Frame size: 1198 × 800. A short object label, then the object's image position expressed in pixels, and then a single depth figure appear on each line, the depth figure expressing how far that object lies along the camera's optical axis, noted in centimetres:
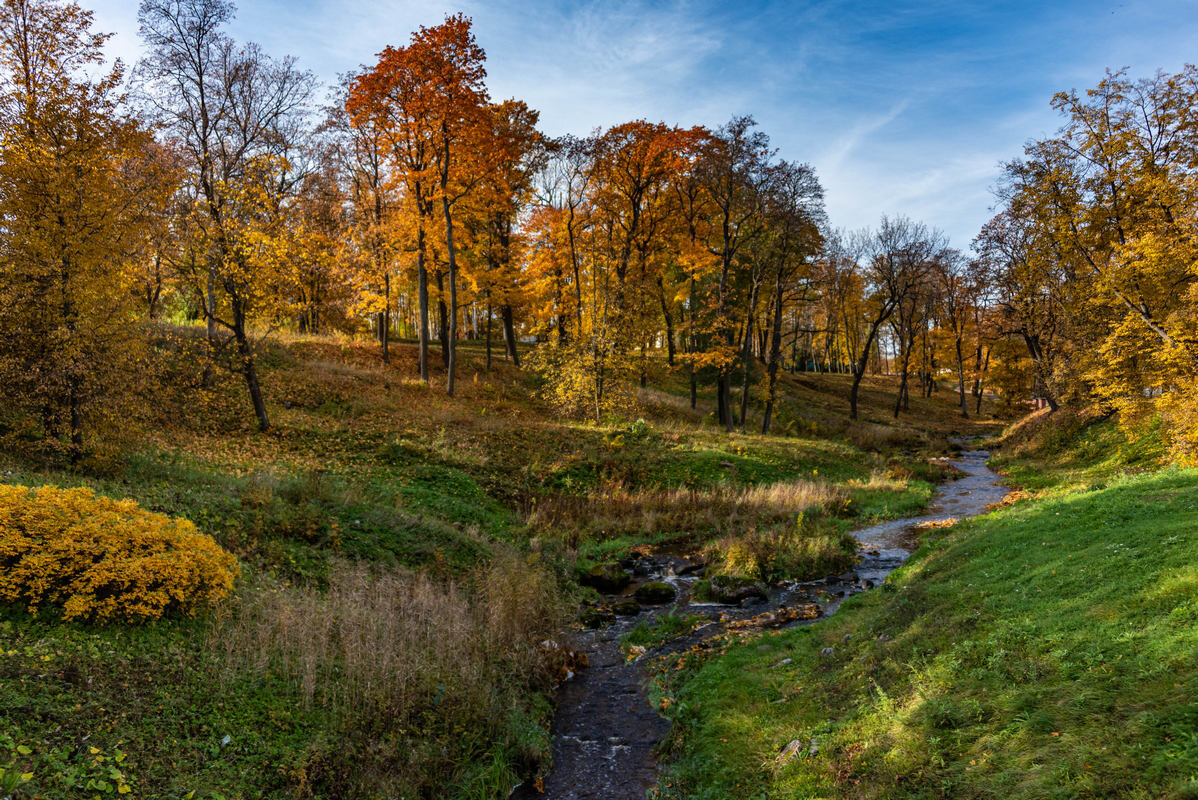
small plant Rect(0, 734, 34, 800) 420
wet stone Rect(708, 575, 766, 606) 1270
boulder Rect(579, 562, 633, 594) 1423
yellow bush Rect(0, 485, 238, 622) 667
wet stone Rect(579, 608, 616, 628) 1199
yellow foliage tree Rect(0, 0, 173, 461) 1093
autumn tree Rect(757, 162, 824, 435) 2881
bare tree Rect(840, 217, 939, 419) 3990
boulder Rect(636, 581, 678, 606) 1330
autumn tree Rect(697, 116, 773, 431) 2781
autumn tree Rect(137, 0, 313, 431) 1694
